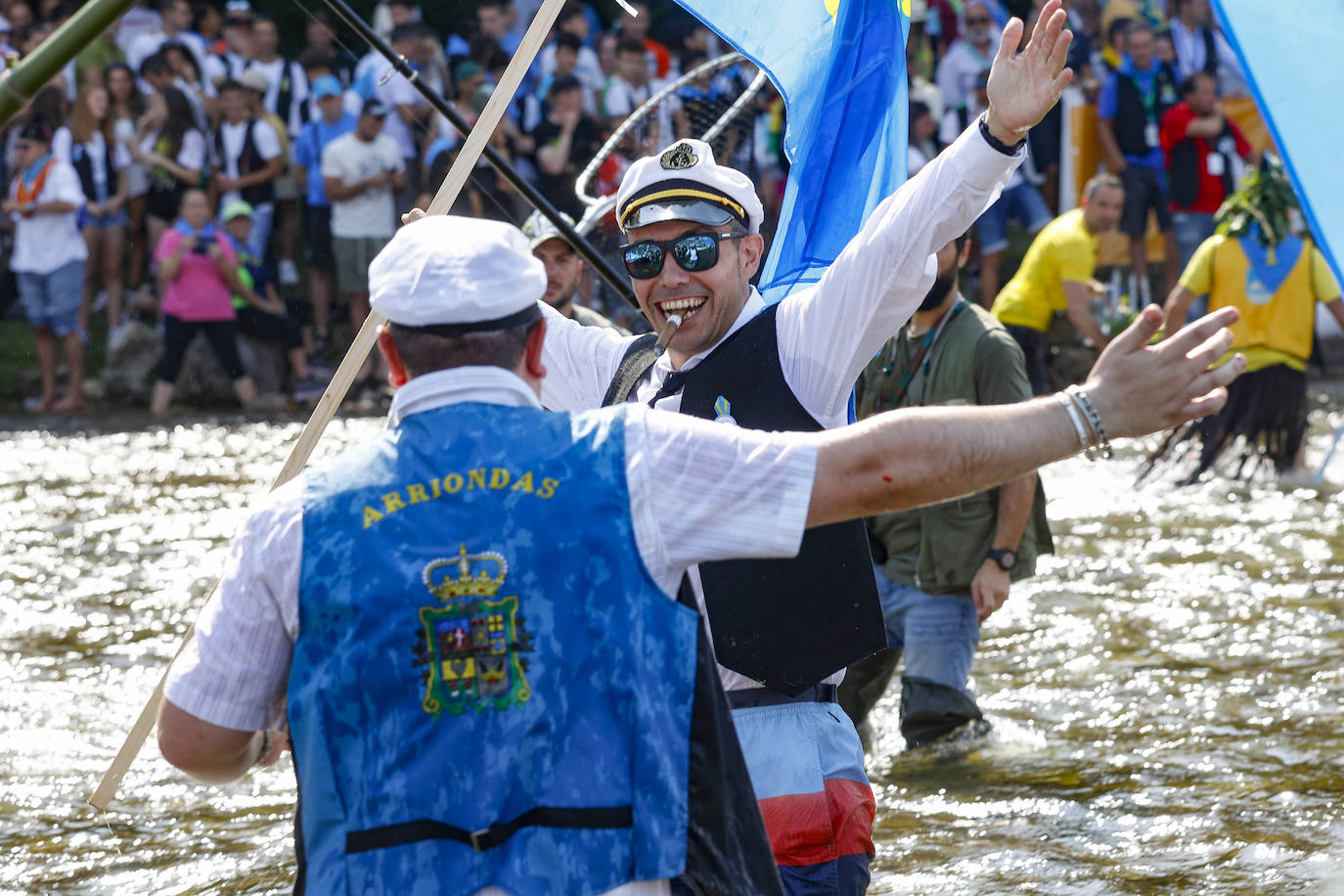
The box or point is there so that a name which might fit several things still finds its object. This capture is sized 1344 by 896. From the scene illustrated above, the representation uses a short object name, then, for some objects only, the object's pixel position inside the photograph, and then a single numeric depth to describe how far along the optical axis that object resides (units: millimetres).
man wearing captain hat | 6555
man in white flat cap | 4676
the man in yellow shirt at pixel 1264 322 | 20500
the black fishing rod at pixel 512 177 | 9891
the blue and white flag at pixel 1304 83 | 7707
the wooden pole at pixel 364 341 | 6711
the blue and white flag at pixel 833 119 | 8594
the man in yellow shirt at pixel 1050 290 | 21109
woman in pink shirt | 27875
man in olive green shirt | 10969
